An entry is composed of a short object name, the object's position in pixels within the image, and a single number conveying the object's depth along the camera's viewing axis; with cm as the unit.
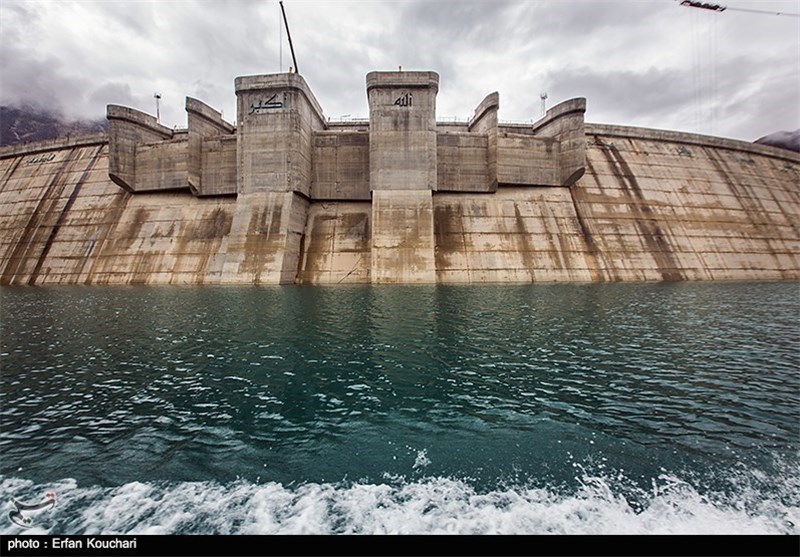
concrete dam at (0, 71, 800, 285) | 2928
